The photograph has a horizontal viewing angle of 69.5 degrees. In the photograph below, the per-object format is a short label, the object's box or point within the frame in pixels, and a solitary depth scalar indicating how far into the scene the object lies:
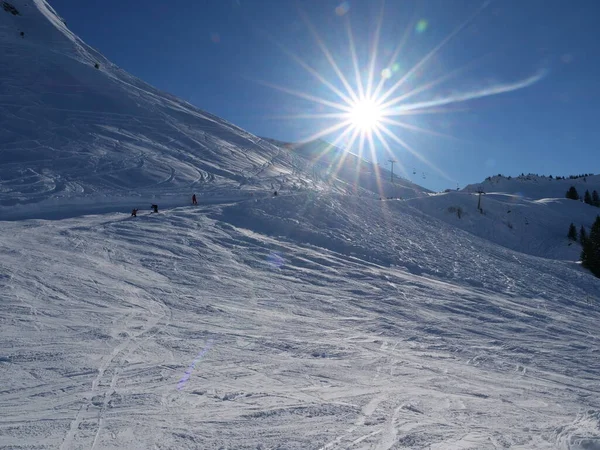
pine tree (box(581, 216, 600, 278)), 33.75
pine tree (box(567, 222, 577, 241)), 52.42
